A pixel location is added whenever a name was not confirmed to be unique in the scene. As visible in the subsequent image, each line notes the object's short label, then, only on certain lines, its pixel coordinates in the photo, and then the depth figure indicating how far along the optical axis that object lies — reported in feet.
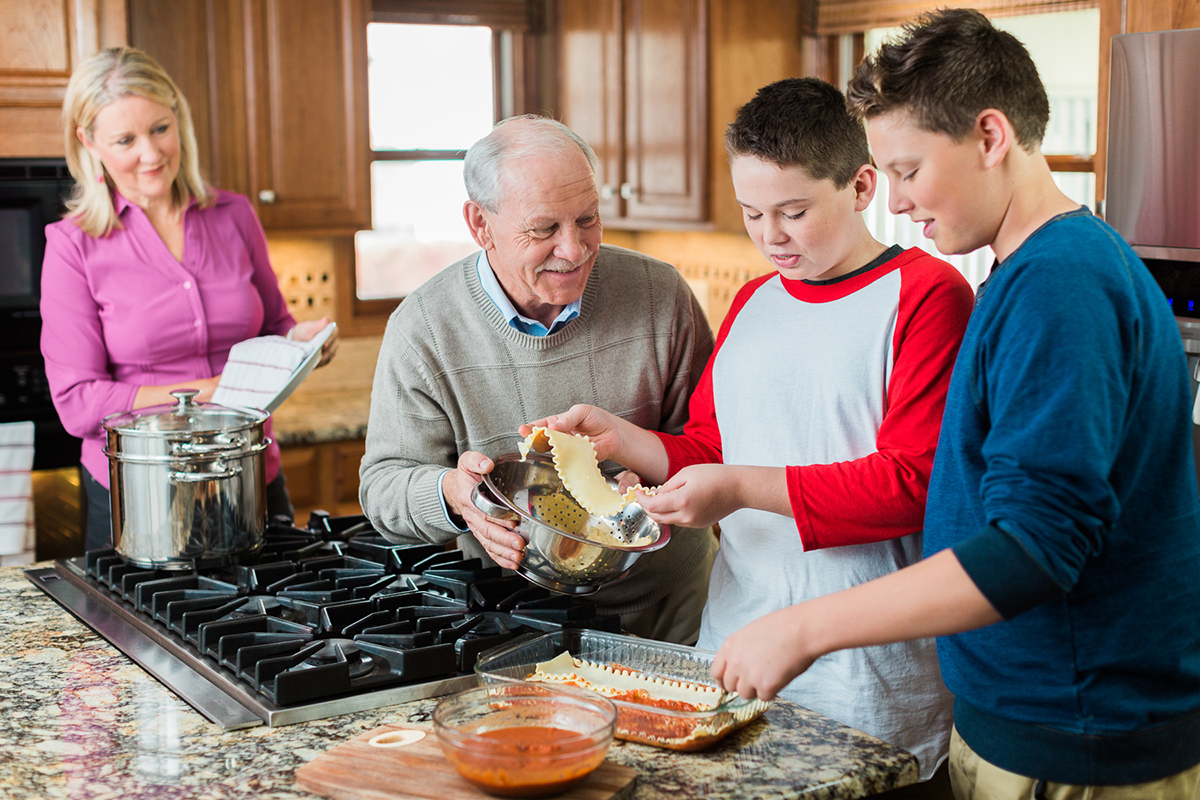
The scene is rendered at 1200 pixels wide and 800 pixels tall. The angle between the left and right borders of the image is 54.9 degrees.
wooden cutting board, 3.34
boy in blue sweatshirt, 3.03
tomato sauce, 3.26
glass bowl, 3.26
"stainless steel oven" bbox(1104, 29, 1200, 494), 6.40
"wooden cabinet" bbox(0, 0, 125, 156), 9.55
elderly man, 5.36
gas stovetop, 4.15
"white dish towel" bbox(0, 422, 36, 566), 9.25
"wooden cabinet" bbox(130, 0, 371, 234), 11.19
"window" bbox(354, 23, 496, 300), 13.08
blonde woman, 7.81
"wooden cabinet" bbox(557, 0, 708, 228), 11.32
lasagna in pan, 3.69
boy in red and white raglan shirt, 4.28
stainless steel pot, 5.31
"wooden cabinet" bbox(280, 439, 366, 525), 11.17
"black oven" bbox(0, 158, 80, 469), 9.70
